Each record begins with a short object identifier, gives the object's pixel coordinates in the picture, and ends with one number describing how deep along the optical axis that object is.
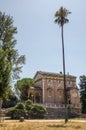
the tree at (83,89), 35.24
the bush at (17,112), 21.81
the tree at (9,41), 16.93
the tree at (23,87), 35.40
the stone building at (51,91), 33.97
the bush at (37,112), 23.59
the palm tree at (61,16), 19.58
